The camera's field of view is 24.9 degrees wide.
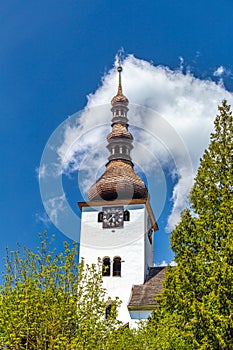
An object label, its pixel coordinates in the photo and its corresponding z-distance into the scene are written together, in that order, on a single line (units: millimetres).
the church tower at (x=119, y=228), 42781
